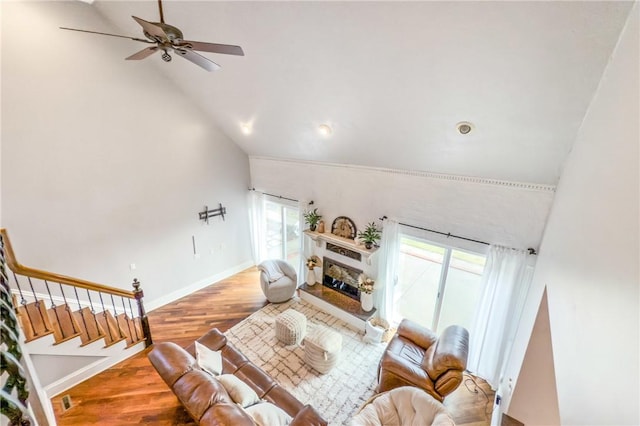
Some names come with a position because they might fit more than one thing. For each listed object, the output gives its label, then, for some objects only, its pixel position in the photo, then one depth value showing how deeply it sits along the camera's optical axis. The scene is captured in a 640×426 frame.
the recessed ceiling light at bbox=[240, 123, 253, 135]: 4.90
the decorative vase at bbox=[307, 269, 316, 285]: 5.79
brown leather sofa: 2.19
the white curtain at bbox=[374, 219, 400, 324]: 4.50
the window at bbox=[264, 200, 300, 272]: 6.49
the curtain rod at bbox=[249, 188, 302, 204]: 5.92
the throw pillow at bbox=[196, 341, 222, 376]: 2.97
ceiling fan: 1.81
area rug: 3.64
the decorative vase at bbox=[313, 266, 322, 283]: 5.80
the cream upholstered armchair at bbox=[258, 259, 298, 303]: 5.48
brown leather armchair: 3.14
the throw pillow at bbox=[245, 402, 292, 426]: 2.38
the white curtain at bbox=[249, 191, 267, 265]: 6.55
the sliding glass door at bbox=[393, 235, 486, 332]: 4.22
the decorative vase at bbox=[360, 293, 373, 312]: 4.90
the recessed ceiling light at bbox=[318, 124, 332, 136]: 3.89
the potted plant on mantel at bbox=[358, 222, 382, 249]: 4.66
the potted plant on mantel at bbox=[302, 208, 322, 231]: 5.44
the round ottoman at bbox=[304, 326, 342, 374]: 3.91
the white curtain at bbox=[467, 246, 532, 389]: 3.46
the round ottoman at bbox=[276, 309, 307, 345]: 4.43
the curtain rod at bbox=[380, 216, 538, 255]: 3.33
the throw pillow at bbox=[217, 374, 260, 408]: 2.58
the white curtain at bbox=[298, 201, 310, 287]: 5.66
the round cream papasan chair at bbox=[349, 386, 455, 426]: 2.59
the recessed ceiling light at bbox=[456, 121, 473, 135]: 2.84
